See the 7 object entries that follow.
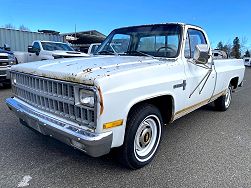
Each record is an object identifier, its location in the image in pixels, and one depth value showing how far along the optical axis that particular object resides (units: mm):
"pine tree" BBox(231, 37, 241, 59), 52218
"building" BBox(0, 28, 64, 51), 13832
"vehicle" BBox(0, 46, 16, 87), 6365
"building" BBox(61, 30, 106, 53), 23573
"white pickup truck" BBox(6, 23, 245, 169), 1921
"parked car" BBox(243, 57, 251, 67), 30228
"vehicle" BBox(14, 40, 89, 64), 8192
